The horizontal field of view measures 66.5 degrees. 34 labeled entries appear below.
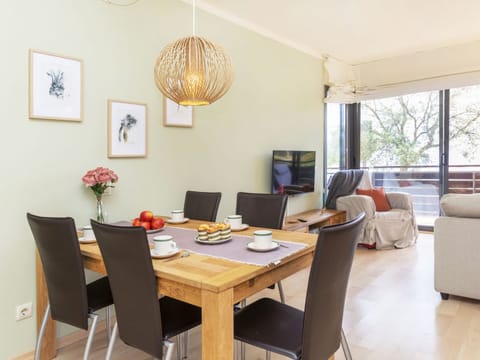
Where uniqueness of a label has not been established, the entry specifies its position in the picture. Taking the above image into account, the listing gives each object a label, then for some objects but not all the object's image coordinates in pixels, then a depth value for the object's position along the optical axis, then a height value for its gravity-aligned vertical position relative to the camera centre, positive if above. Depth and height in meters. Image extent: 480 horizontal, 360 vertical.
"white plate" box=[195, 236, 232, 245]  1.94 -0.35
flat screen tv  4.33 +0.06
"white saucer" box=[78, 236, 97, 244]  2.00 -0.36
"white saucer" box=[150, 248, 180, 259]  1.67 -0.36
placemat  1.64 -0.36
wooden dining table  1.33 -0.43
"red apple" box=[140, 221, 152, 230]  2.23 -0.29
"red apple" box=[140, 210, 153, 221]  2.27 -0.25
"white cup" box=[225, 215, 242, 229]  2.31 -0.29
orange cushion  5.18 -0.29
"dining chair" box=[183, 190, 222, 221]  2.79 -0.22
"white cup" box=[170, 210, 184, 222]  2.54 -0.28
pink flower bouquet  2.34 -0.02
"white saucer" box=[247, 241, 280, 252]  1.77 -0.35
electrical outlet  2.25 -0.84
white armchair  4.84 -0.64
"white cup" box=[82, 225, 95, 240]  2.05 -0.32
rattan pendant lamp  2.07 +0.60
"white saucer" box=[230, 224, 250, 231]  2.29 -0.32
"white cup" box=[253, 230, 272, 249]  1.79 -0.31
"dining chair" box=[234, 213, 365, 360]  1.34 -0.56
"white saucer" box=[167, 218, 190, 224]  2.53 -0.31
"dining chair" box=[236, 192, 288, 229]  2.57 -0.23
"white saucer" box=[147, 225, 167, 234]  2.22 -0.33
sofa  2.90 -0.57
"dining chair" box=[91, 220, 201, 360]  1.44 -0.47
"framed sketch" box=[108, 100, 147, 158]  2.73 +0.37
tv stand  4.16 -0.53
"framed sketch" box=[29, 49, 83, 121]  2.30 +0.58
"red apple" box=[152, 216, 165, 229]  2.26 -0.29
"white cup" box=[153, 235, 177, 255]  1.71 -0.32
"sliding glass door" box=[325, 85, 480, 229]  5.41 +0.55
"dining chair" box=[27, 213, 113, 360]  1.73 -0.48
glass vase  2.38 -0.22
